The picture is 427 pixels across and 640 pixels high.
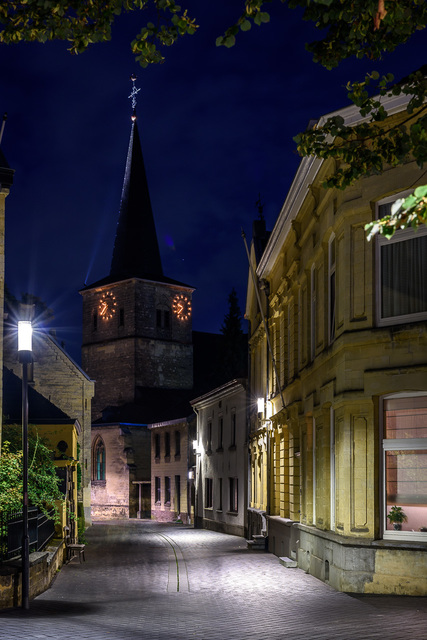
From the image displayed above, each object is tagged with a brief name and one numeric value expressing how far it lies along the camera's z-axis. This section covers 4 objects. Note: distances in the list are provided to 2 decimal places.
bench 22.72
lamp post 13.04
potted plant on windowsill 15.15
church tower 78.50
